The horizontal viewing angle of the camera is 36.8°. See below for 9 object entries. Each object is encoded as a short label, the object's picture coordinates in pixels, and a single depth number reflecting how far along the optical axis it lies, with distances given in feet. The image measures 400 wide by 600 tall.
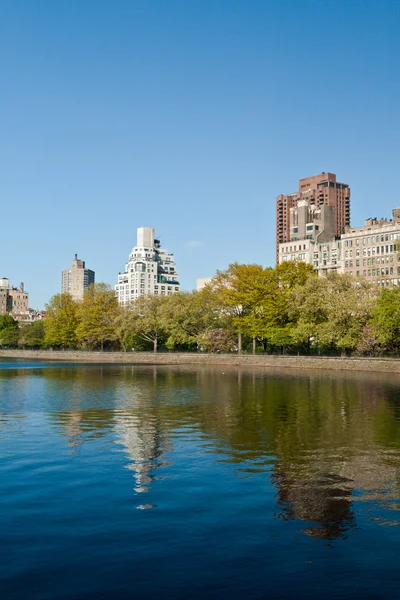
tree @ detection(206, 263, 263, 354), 451.12
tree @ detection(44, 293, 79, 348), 639.76
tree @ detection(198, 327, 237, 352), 470.31
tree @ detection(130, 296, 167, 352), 522.88
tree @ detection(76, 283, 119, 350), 587.68
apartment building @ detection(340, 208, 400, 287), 624.59
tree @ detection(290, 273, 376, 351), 369.30
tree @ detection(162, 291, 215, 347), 488.85
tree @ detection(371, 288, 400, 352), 321.73
